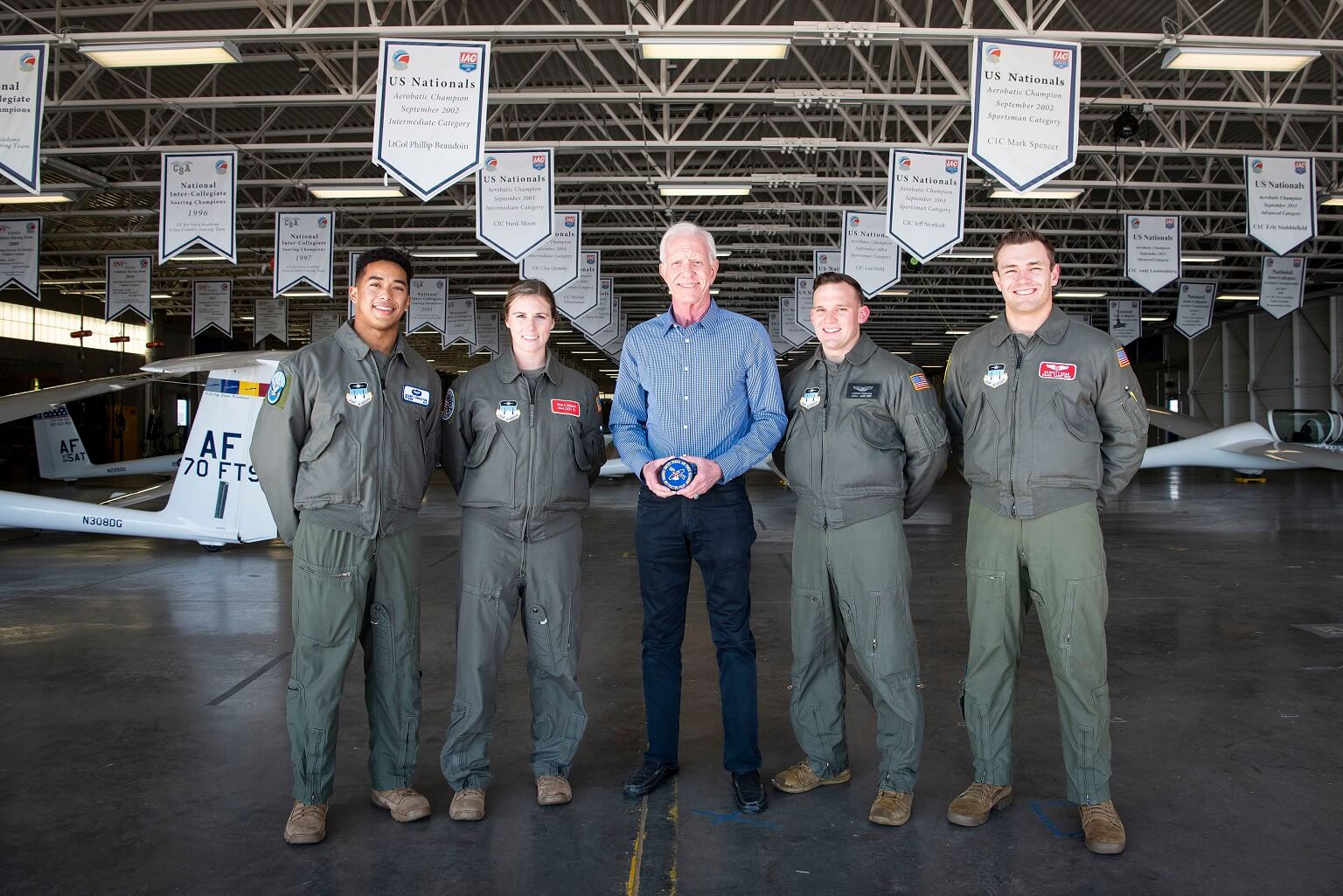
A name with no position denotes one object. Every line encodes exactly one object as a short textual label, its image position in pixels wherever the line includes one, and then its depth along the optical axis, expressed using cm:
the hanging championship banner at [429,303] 2183
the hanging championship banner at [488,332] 2908
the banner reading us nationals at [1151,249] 1501
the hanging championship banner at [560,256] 1390
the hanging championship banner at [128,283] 1933
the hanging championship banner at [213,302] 2225
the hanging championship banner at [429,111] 727
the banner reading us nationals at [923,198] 1134
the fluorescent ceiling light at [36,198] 1523
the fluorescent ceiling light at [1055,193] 1536
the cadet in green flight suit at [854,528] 291
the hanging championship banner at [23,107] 824
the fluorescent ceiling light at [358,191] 1516
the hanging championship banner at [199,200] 1162
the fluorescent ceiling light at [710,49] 905
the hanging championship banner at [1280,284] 1900
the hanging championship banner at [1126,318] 2700
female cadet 296
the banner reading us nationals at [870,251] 1478
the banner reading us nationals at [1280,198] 1153
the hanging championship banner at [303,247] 1493
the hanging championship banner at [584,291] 1719
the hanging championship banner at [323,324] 2858
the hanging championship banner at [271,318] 2605
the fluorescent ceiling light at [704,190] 1544
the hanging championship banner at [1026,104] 784
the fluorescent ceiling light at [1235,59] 905
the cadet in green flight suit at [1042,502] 280
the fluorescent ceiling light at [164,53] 914
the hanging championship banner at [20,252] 1588
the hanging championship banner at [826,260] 1977
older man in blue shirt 296
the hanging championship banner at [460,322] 2534
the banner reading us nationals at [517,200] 1051
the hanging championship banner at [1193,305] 2228
